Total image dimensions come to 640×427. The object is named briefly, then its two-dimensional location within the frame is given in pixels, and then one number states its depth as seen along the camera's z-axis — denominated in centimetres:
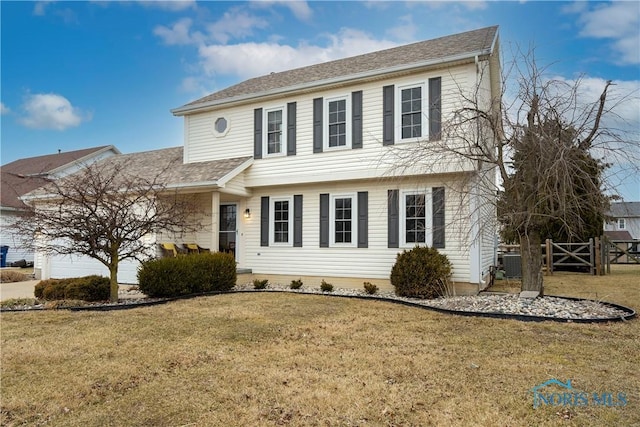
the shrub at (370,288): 1023
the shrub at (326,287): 1080
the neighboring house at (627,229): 3825
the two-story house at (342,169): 1016
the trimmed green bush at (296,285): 1135
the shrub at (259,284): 1111
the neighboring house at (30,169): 2097
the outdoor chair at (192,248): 1302
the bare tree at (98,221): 844
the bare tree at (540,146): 702
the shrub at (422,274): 942
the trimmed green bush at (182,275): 955
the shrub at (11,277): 1453
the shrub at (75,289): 906
